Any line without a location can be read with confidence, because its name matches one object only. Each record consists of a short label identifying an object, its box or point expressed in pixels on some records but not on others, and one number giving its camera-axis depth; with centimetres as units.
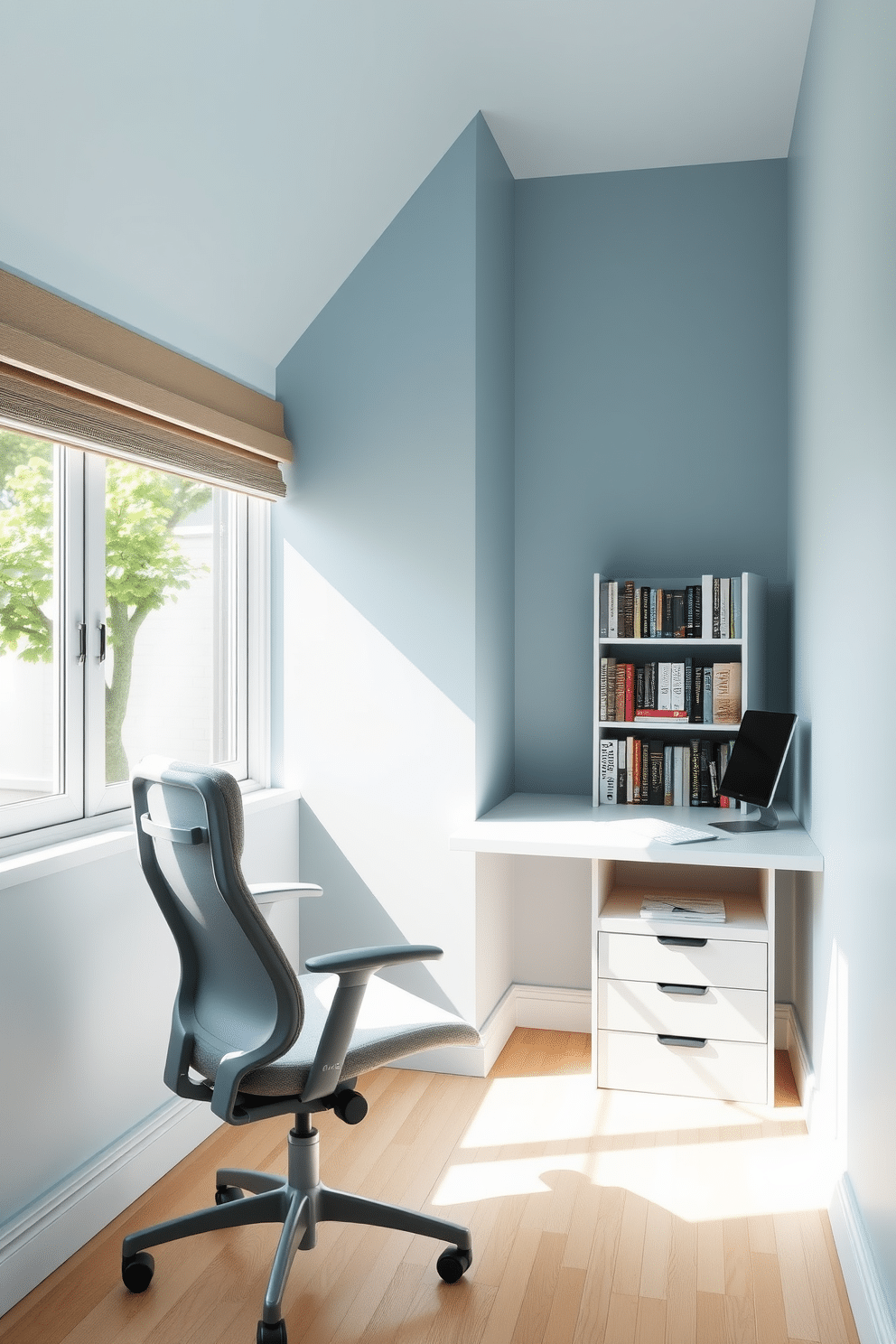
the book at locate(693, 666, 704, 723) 317
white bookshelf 306
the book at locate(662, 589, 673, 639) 318
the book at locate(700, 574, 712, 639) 310
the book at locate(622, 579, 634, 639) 320
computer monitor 281
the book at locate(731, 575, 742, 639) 310
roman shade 202
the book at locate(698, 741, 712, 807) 322
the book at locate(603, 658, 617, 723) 322
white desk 275
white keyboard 267
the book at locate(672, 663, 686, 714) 317
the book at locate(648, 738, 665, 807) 326
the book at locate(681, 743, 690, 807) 323
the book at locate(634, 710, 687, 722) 317
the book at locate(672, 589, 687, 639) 317
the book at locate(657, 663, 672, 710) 318
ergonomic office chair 178
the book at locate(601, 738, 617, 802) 326
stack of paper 285
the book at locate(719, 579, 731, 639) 311
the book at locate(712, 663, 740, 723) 313
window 218
